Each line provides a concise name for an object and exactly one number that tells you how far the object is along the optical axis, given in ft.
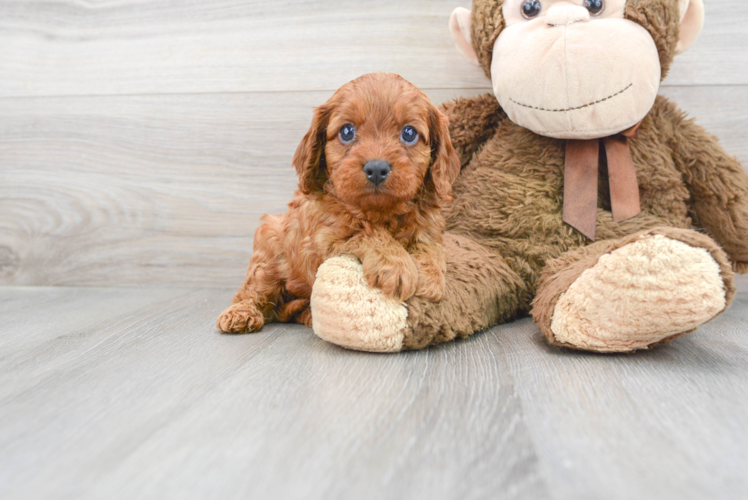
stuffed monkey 1.70
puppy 1.70
